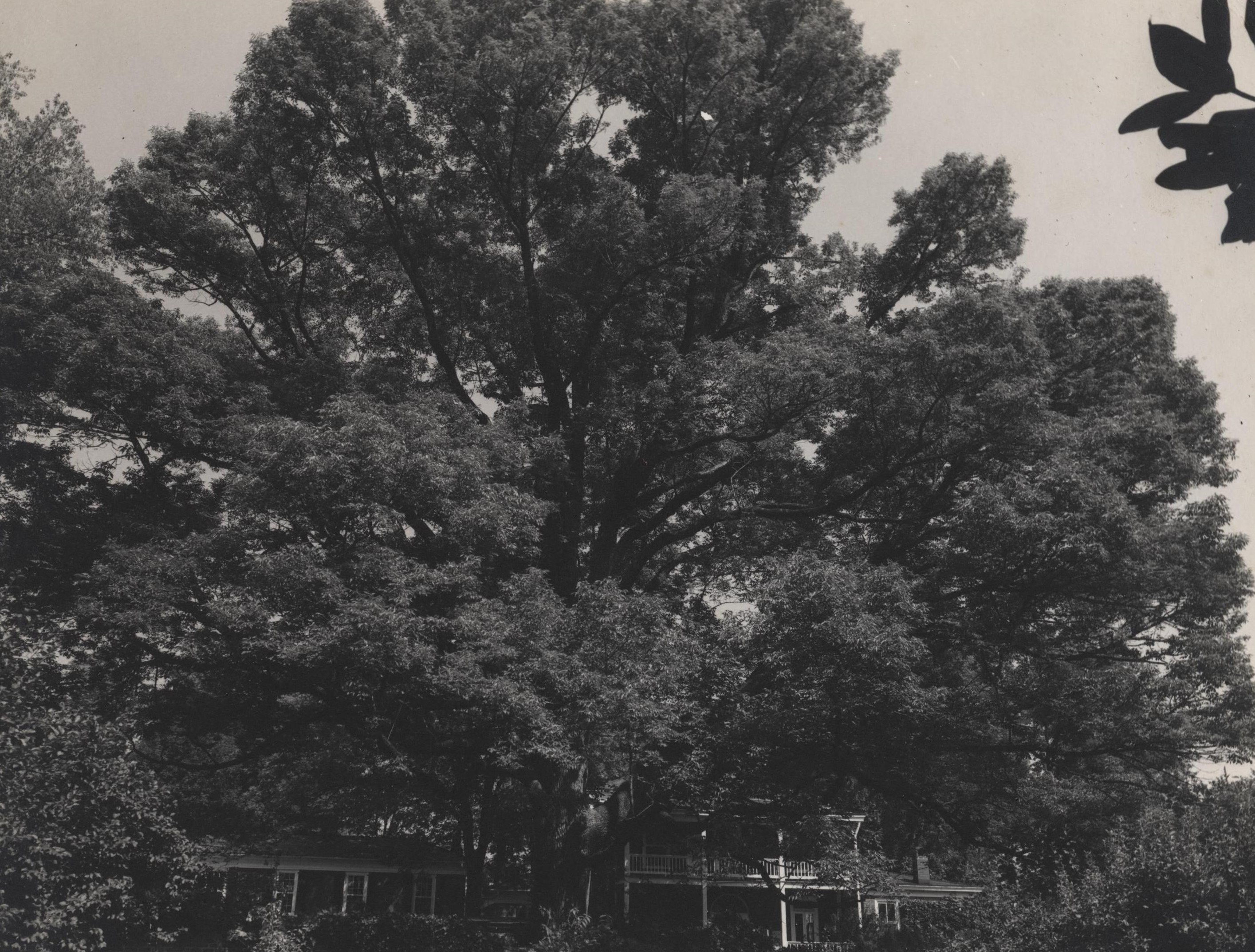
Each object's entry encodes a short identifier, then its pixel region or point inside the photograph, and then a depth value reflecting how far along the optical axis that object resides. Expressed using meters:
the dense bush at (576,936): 17.20
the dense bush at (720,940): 22.89
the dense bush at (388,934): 21.34
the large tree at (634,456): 16.47
